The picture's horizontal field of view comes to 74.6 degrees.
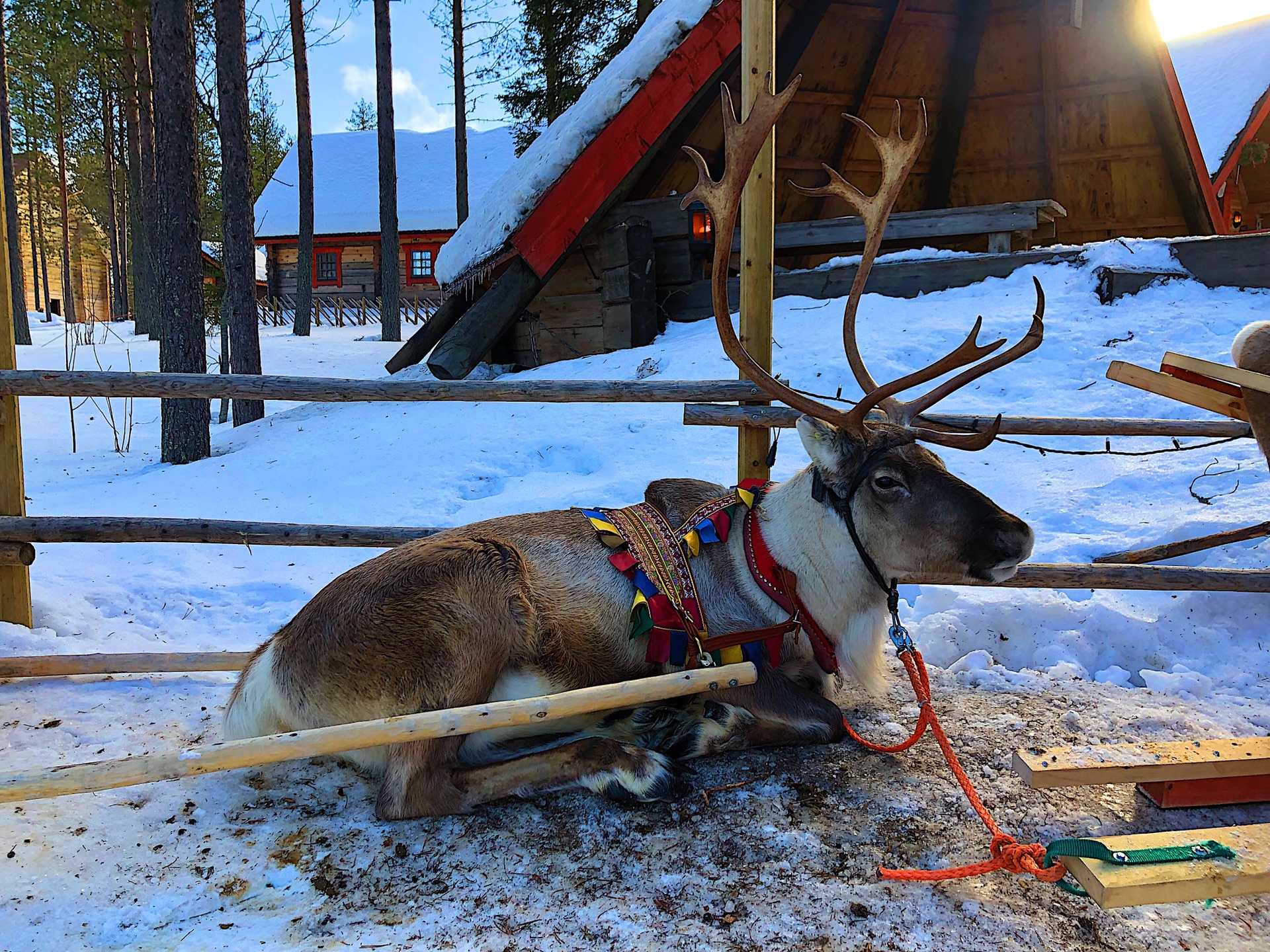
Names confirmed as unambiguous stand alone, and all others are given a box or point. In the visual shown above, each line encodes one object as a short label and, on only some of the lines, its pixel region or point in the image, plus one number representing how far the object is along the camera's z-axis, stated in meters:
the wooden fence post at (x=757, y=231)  3.81
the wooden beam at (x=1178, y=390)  2.38
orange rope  1.85
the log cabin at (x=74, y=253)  30.06
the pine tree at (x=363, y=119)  37.59
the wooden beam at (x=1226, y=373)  1.93
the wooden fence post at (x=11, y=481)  3.75
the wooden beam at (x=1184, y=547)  3.81
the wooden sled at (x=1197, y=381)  1.96
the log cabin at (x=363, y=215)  28.12
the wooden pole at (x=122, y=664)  3.16
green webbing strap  1.74
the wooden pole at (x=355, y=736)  1.78
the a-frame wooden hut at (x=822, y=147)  8.19
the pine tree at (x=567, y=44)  14.45
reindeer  2.43
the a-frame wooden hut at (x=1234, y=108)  14.55
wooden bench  8.39
